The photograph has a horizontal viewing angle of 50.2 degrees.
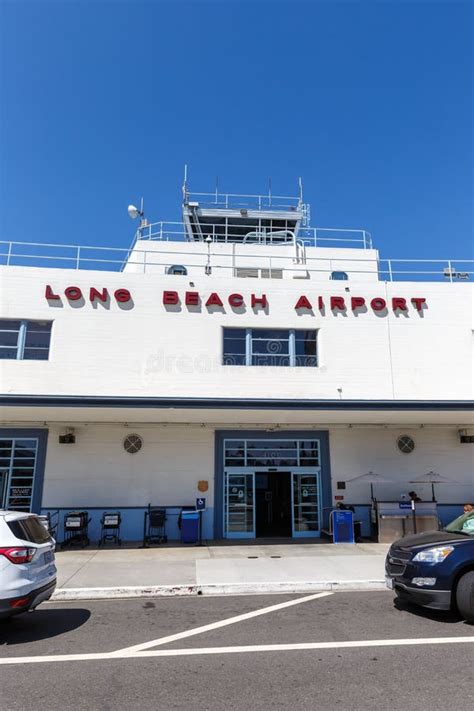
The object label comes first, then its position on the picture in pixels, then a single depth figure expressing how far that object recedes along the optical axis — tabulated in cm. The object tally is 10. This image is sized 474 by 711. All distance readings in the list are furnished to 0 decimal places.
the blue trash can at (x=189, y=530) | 1383
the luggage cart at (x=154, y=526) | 1400
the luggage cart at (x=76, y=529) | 1334
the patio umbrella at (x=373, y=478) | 1486
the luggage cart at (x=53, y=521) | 1364
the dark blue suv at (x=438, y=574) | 669
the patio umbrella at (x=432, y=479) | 1538
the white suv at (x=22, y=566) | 598
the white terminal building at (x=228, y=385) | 1441
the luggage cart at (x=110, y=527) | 1382
